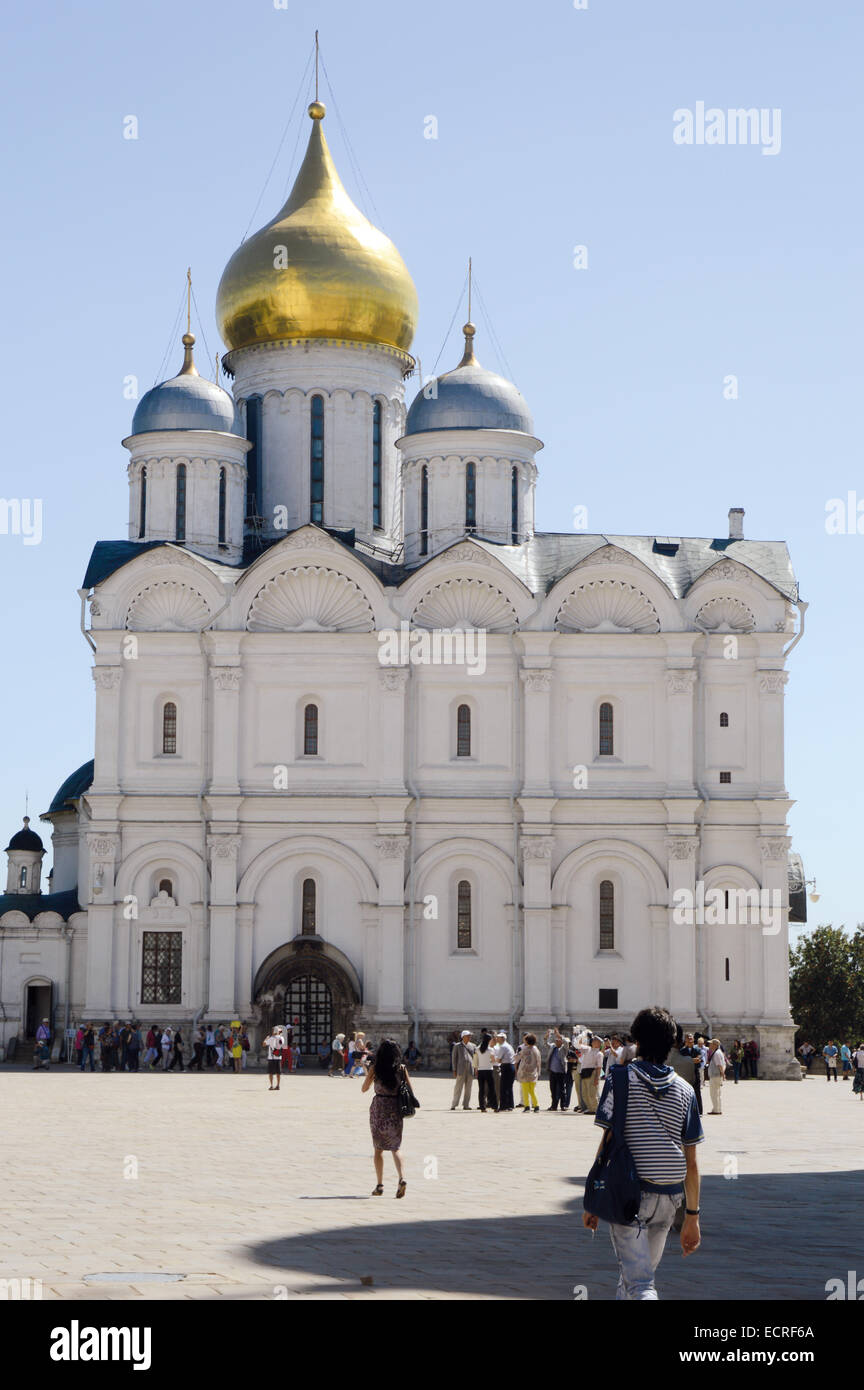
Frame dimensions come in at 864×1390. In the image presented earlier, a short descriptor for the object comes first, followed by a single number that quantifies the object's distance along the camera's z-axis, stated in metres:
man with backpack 8.63
